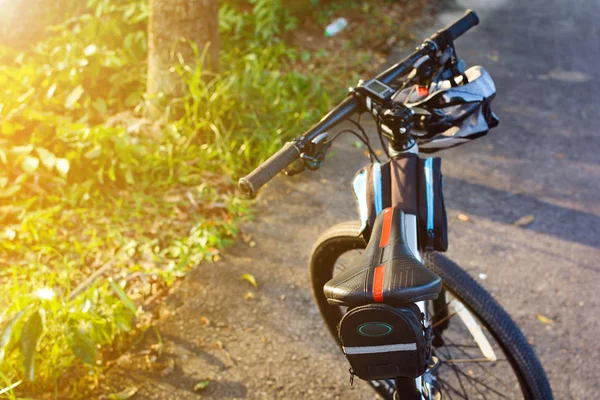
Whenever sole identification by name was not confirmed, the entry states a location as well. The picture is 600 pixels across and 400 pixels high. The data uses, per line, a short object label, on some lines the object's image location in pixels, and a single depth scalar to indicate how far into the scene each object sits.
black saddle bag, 1.53
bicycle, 1.57
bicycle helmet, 2.08
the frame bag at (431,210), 2.04
